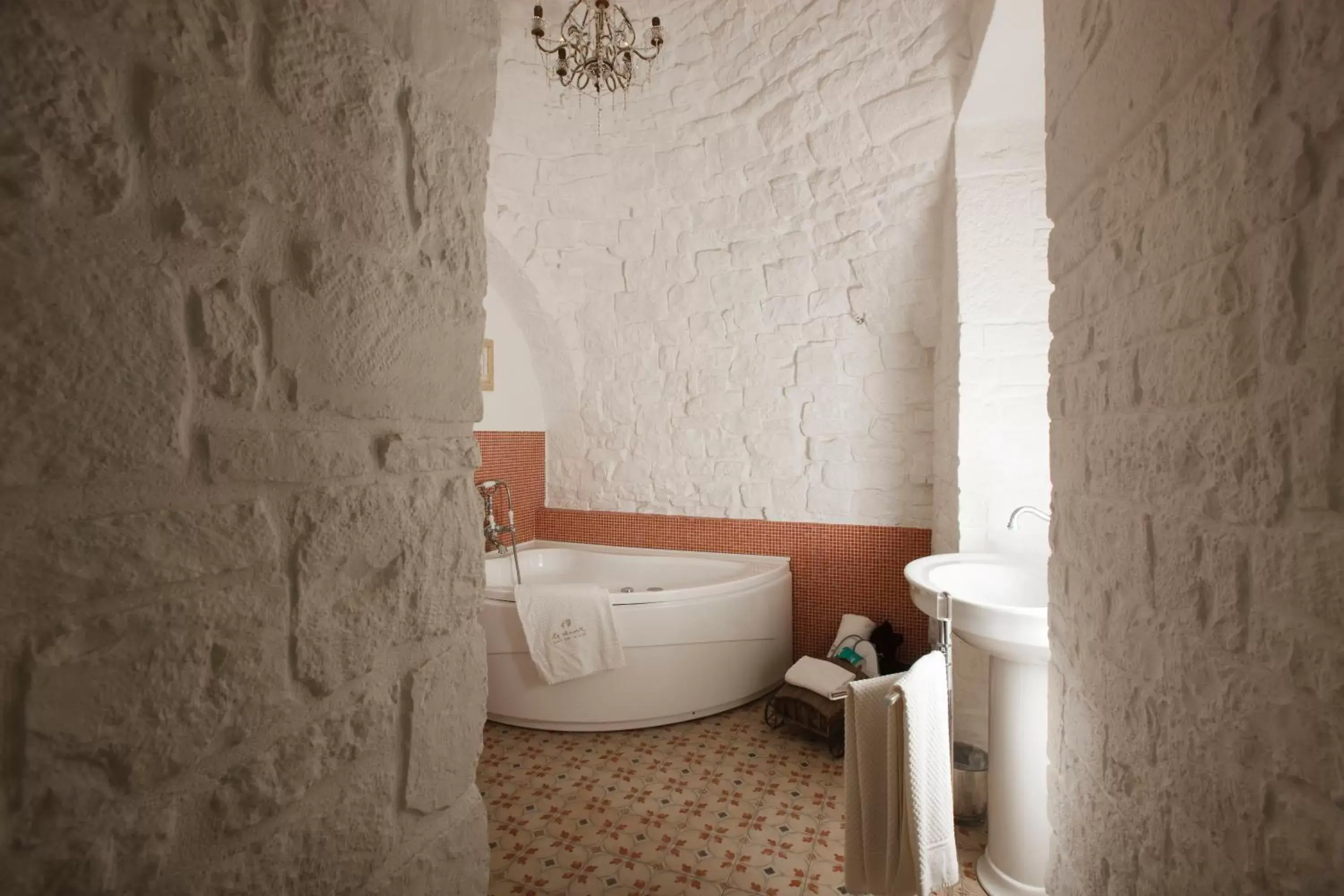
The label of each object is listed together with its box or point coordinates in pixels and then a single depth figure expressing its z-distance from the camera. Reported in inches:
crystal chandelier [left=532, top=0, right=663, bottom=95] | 100.7
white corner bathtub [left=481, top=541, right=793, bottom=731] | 120.0
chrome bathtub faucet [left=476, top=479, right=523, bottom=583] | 149.6
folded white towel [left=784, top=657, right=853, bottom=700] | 113.5
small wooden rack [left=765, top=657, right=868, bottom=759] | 110.2
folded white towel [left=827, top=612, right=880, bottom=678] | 123.6
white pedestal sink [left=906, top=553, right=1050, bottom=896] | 73.3
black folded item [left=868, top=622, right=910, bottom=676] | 130.9
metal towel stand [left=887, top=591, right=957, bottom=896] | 75.3
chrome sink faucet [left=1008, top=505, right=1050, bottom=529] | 104.0
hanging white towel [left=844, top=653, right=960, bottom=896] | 62.4
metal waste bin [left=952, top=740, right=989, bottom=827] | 93.9
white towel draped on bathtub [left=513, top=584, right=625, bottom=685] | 118.2
